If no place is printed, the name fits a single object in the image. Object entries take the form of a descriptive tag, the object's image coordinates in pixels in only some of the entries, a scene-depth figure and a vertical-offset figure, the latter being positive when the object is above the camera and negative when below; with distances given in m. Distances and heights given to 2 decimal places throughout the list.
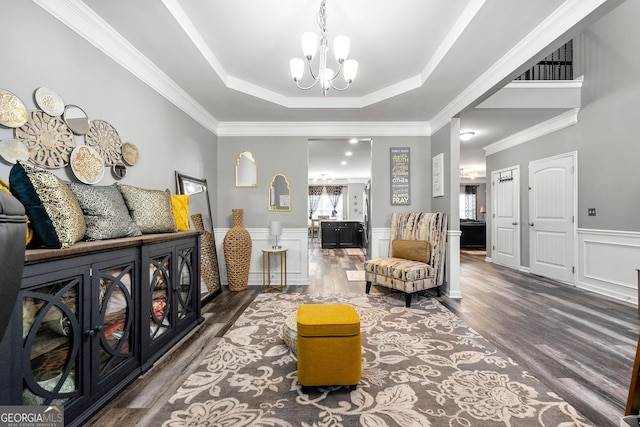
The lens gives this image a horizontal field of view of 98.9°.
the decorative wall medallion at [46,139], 1.52 +0.44
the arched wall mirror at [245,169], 4.24 +0.68
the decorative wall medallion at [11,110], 1.40 +0.54
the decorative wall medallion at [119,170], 2.14 +0.34
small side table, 3.97 -0.85
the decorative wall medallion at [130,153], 2.23 +0.50
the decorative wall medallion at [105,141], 1.94 +0.54
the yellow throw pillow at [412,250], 3.53 -0.49
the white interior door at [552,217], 4.18 -0.07
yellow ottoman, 1.66 -0.85
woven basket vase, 3.86 -0.56
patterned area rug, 1.48 -1.10
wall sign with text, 4.22 +0.59
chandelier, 1.90 +1.18
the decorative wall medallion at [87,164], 1.79 +0.34
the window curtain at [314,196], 12.05 +0.76
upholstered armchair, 3.25 -0.59
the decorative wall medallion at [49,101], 1.58 +0.67
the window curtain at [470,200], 11.16 +0.53
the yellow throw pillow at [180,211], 2.57 +0.02
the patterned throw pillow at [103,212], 1.57 +0.01
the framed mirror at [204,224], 3.24 -0.13
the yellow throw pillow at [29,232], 1.23 -0.09
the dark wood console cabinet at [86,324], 1.16 -0.58
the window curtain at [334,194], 11.97 +0.84
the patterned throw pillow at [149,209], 1.97 +0.04
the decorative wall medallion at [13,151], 1.40 +0.33
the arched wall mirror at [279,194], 4.25 +0.30
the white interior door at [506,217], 5.34 -0.09
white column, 3.56 +0.01
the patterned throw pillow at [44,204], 1.26 +0.04
